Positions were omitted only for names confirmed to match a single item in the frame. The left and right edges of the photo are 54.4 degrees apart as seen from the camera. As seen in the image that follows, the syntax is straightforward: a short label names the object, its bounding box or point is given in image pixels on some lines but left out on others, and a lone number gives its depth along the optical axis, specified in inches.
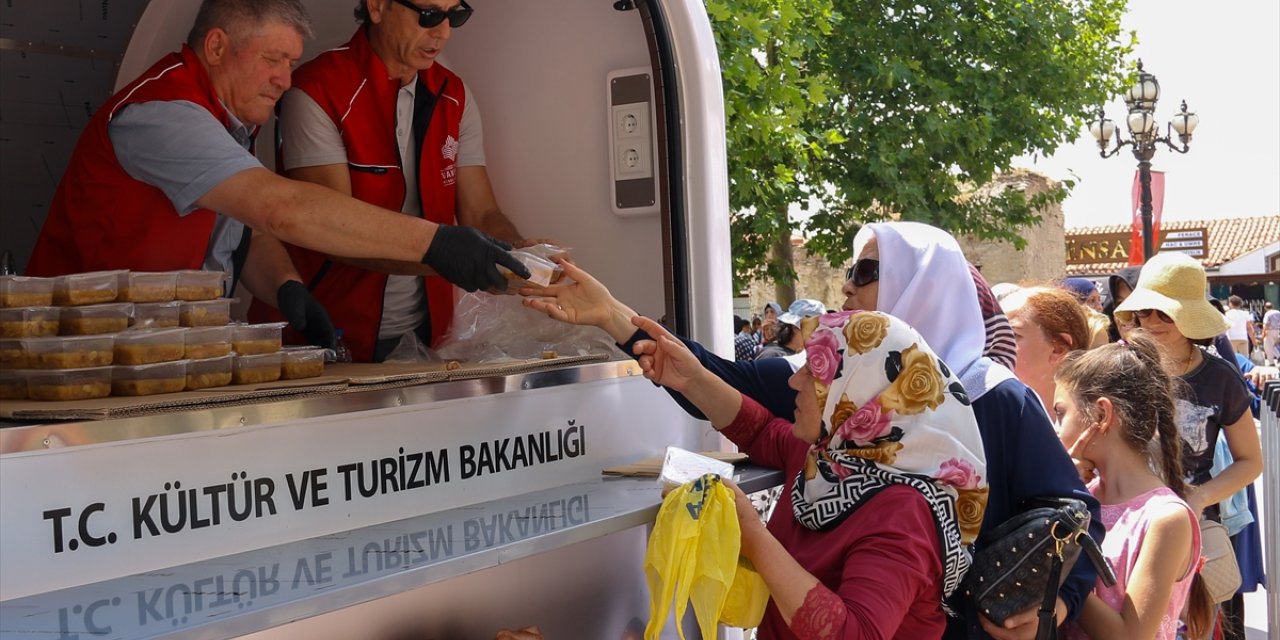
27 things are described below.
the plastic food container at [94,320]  93.2
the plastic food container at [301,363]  106.7
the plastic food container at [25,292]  93.0
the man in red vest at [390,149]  139.5
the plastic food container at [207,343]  98.0
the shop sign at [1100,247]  1574.8
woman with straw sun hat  181.9
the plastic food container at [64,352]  91.0
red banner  635.5
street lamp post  578.6
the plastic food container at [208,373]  97.1
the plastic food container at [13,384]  91.4
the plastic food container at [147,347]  93.5
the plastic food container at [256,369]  101.2
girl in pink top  125.1
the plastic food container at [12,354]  92.0
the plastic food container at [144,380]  92.7
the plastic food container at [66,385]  89.7
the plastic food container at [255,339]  102.5
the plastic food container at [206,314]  99.8
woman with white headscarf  112.3
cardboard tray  80.0
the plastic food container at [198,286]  100.0
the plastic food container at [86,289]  94.2
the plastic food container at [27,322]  91.9
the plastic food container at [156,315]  96.2
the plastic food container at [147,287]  97.3
